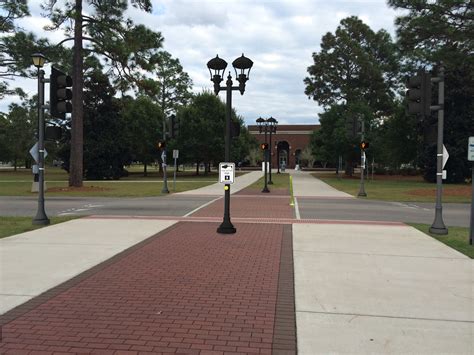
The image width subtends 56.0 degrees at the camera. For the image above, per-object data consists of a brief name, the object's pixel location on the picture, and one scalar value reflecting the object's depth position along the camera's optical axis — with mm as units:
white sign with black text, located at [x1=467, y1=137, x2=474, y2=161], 9336
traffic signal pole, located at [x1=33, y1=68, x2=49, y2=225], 11859
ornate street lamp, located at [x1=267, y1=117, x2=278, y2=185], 31766
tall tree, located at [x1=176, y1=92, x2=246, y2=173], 48000
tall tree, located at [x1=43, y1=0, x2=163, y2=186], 26578
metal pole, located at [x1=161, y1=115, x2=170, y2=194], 25594
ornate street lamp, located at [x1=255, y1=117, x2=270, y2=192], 29769
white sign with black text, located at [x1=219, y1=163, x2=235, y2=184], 10289
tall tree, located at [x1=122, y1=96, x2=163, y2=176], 51844
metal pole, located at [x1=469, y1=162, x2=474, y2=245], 9289
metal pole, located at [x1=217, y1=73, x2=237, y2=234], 10477
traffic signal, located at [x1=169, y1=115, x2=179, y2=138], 24717
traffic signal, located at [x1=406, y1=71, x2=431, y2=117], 10531
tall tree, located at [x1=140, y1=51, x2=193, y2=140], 61281
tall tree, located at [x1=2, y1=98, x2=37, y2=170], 67438
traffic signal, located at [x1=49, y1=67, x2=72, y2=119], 11188
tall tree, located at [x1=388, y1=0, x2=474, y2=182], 23125
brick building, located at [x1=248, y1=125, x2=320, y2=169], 95500
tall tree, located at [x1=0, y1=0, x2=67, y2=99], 28516
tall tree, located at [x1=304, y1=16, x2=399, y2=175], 56875
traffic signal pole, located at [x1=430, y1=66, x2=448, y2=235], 10961
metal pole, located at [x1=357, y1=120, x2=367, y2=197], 24406
